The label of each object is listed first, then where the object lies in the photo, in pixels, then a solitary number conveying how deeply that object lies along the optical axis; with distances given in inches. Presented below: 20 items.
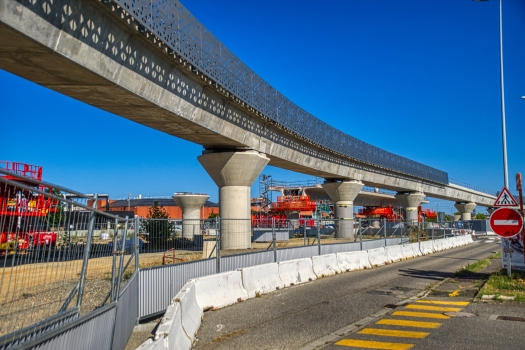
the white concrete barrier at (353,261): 620.3
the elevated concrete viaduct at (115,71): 380.8
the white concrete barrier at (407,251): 828.1
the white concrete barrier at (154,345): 177.3
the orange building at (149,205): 3875.5
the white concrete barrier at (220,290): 352.2
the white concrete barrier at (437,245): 1027.3
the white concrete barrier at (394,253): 758.5
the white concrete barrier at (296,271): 490.3
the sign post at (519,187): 431.6
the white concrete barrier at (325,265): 558.9
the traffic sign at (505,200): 445.9
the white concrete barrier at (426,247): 940.0
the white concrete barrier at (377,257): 695.9
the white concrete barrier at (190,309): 267.3
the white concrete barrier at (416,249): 886.4
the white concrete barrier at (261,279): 423.2
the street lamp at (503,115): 763.4
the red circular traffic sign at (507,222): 430.6
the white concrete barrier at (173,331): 208.8
